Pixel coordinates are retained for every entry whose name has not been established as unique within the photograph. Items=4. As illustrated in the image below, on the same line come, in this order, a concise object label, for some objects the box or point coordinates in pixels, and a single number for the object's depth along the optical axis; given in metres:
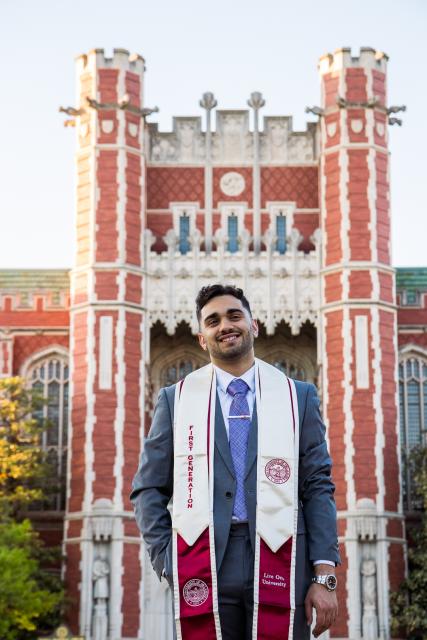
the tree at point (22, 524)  21.12
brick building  23.36
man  4.42
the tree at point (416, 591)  22.16
